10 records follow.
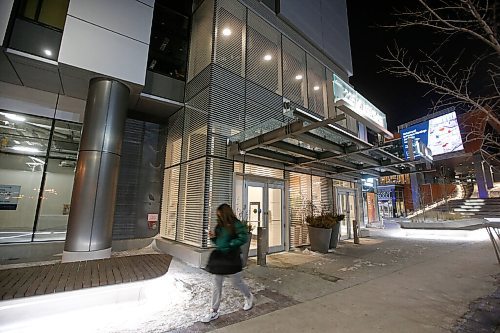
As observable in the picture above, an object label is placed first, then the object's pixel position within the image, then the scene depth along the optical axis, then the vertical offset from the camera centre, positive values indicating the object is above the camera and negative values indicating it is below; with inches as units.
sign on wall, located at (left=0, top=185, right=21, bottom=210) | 281.1 +9.7
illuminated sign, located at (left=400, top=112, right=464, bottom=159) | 850.8 +296.6
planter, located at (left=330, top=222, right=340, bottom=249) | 348.8 -42.8
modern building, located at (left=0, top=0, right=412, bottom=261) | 253.0 +99.0
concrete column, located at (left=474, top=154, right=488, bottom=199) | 874.8 +113.4
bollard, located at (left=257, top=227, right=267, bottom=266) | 257.4 -43.2
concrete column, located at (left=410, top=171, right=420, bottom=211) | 1028.1 +90.4
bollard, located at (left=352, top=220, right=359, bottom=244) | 401.1 -42.0
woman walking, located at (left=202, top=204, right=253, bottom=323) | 130.8 -28.1
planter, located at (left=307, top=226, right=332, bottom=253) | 323.0 -42.8
